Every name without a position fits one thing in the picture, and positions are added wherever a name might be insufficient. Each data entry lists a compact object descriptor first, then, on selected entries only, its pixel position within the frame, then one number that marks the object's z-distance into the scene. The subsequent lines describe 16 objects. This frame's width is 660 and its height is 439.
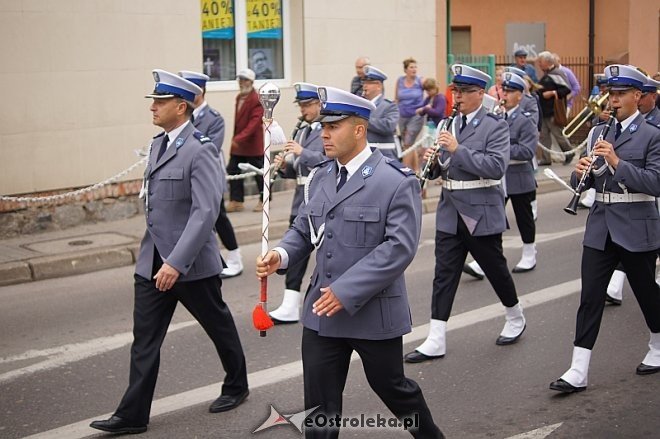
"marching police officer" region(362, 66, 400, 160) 10.64
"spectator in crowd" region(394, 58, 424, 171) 16.75
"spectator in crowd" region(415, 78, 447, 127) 16.66
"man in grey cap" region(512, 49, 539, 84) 18.05
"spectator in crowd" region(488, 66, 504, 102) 14.59
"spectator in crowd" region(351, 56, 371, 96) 15.06
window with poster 14.94
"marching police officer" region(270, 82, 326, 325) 8.48
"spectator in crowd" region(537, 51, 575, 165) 18.17
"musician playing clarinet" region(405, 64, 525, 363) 7.53
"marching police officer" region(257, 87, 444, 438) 4.96
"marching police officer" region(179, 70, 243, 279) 10.28
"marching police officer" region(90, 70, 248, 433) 6.07
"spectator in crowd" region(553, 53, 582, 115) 18.50
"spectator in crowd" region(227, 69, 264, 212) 13.72
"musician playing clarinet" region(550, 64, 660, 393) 6.66
